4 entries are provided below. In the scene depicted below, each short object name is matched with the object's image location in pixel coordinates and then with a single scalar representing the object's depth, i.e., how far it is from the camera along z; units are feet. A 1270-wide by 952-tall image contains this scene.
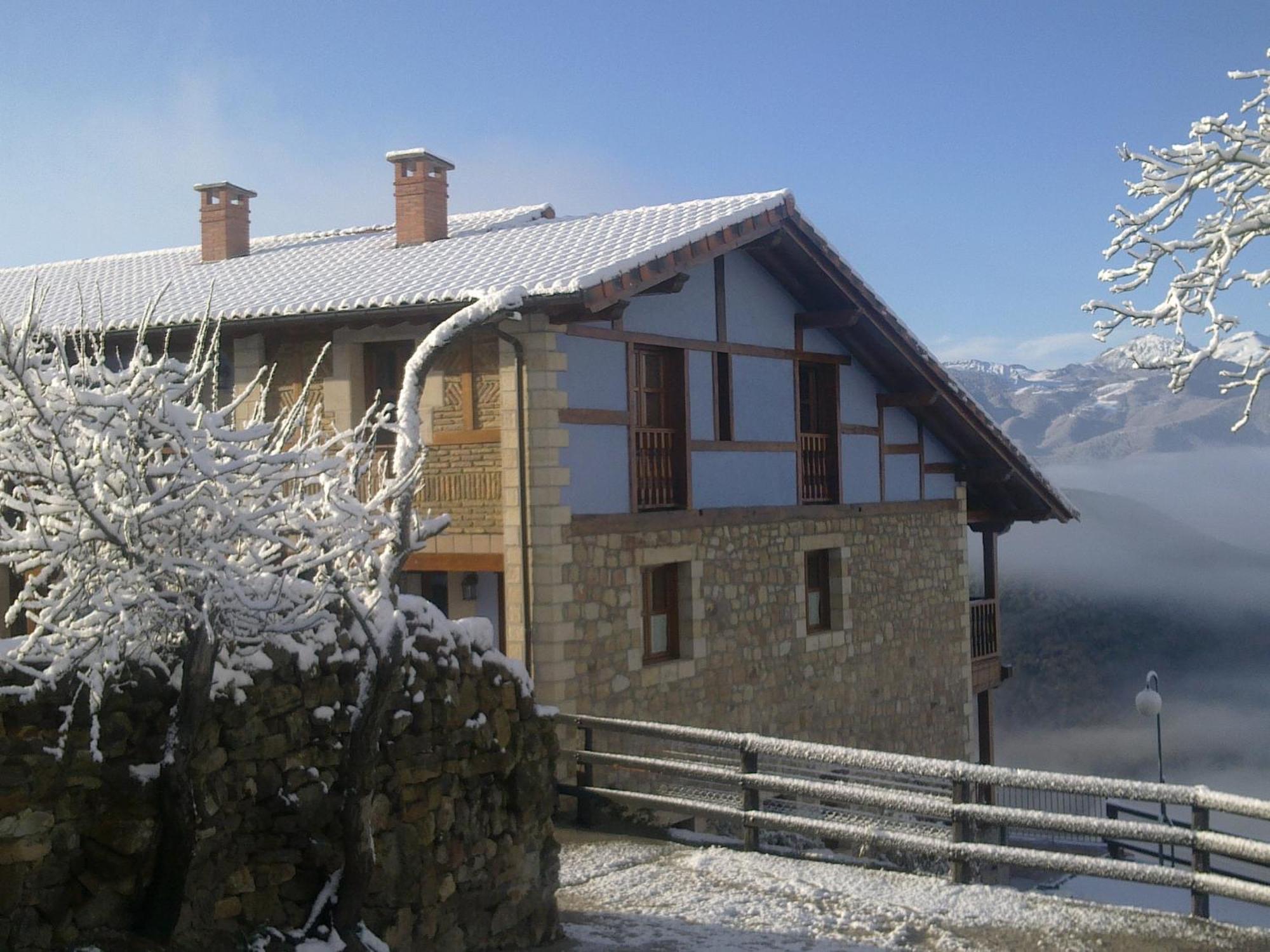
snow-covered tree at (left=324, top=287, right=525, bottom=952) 20.36
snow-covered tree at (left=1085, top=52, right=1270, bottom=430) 24.20
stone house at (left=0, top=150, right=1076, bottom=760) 39.22
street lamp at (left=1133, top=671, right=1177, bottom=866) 54.13
